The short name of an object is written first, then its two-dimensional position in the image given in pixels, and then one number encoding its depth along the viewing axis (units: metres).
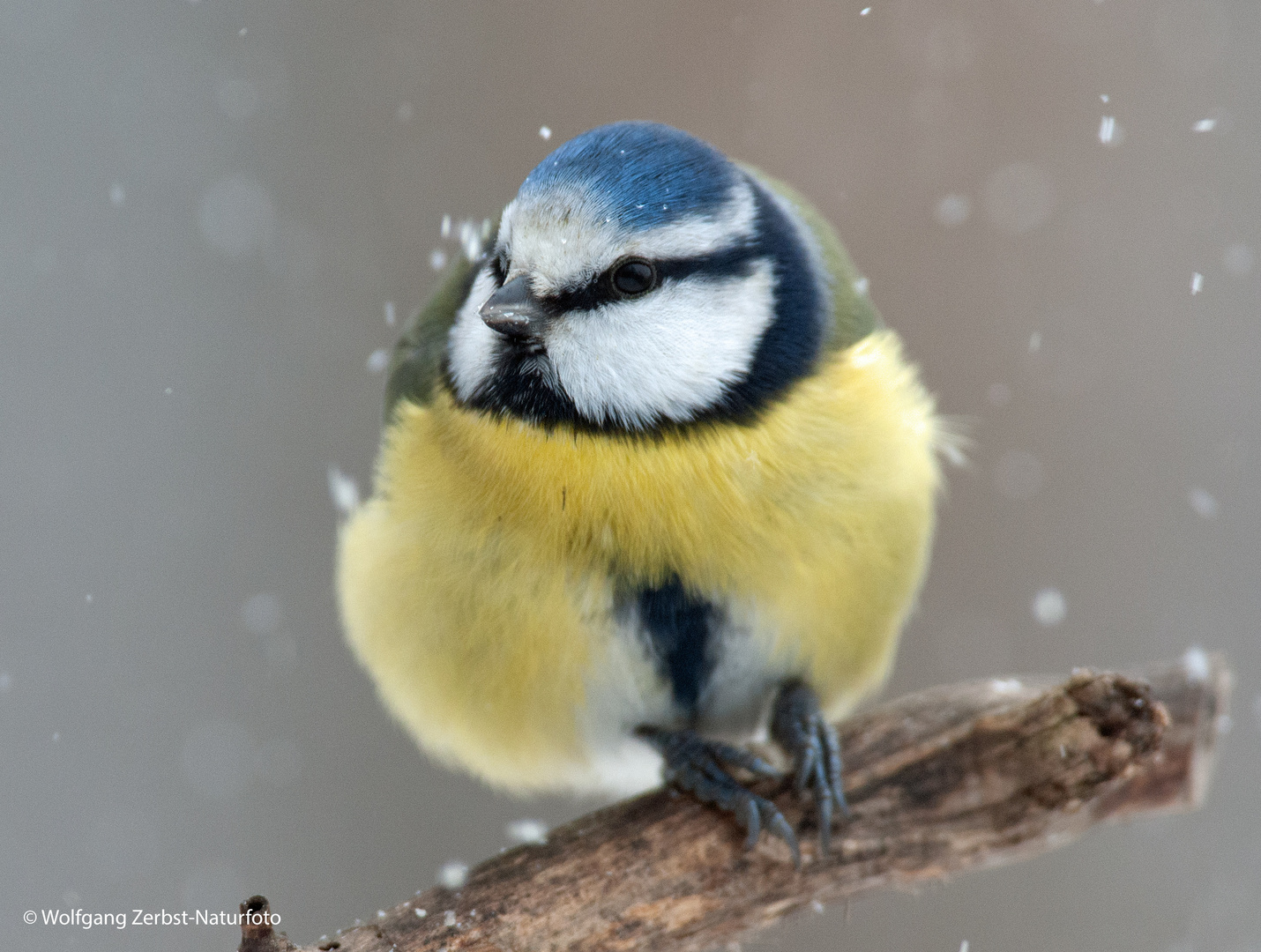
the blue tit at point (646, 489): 1.35
